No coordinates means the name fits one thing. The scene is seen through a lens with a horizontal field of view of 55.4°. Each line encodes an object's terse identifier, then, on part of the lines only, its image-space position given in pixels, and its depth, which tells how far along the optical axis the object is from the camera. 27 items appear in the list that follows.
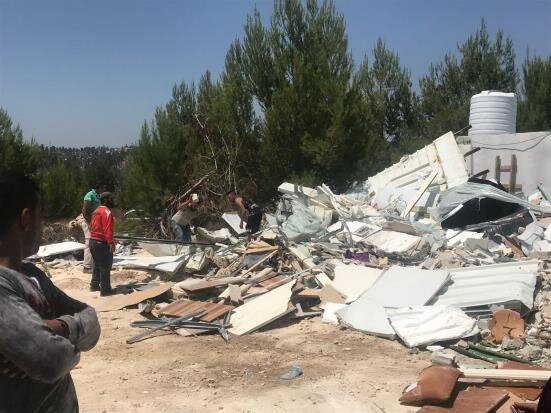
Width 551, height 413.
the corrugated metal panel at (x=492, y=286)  6.00
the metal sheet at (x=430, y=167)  11.55
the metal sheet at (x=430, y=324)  5.29
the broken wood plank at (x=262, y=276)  7.83
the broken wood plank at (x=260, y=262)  8.51
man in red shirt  7.57
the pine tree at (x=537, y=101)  20.72
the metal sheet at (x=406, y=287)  6.32
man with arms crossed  1.31
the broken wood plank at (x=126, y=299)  7.12
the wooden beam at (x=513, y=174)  12.89
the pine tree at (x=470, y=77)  21.83
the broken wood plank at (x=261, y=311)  6.05
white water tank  14.16
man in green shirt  8.98
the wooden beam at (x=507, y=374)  4.04
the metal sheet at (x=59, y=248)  10.74
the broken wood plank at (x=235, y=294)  6.89
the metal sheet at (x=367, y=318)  5.72
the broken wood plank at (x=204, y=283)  7.34
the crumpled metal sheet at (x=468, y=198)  9.95
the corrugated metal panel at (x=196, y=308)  6.30
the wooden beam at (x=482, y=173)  11.91
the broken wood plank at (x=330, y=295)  7.06
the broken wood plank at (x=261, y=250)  9.08
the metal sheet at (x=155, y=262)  8.98
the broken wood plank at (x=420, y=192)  10.65
